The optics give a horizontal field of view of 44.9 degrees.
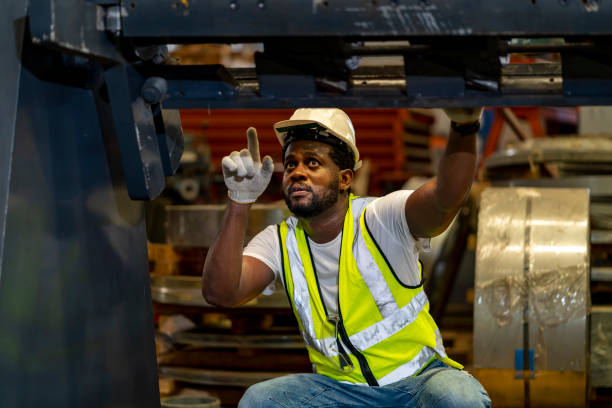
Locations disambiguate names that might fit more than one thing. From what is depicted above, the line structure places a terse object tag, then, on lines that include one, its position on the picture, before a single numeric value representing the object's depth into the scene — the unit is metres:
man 2.21
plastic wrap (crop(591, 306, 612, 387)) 3.26
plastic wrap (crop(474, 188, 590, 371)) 3.20
